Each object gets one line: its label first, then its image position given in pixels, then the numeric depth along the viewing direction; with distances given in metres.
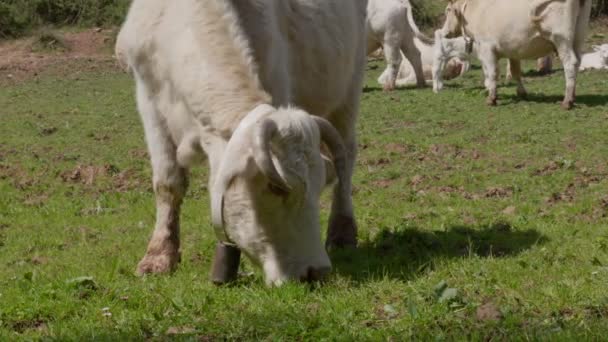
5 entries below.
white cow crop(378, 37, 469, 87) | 22.00
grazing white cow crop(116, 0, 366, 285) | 5.12
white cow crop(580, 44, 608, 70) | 20.72
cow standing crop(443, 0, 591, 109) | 14.90
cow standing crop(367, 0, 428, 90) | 20.00
